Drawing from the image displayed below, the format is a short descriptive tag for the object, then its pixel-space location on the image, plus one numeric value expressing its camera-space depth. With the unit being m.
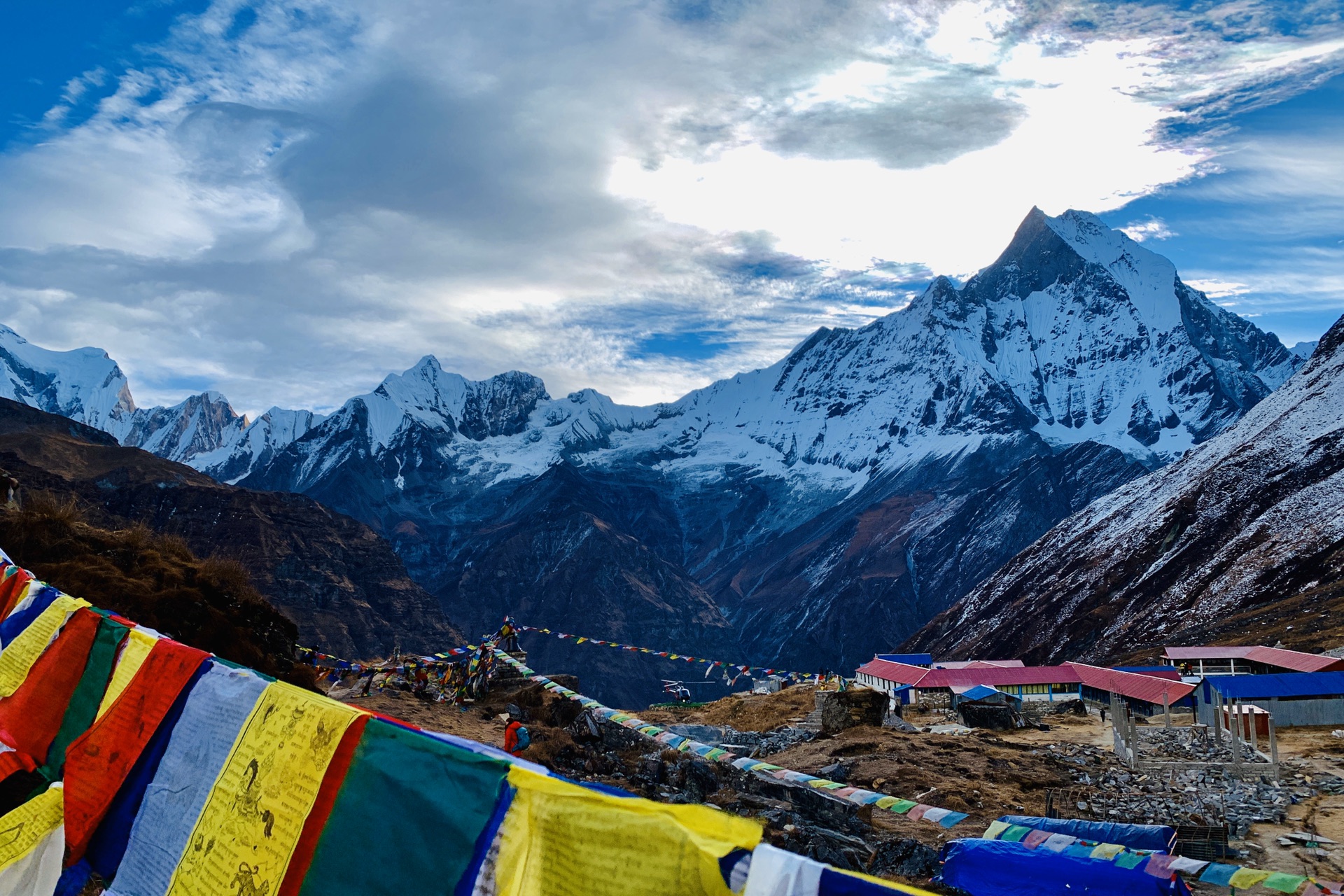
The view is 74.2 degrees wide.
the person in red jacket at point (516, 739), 15.61
